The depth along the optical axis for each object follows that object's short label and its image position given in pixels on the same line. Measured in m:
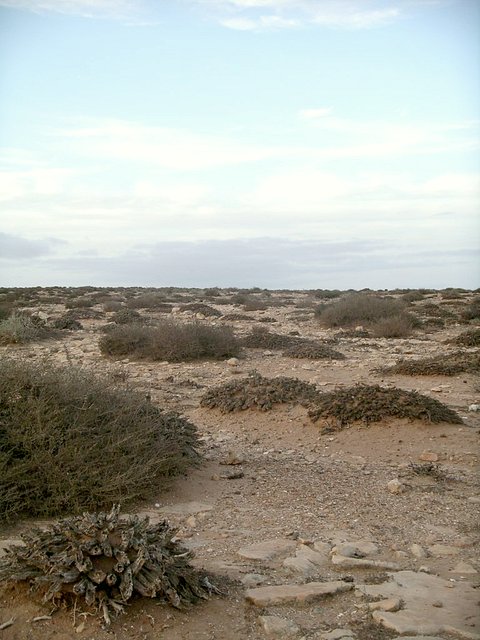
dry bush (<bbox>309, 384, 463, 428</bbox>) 7.57
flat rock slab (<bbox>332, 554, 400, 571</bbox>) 4.06
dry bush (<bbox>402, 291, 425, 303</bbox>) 28.76
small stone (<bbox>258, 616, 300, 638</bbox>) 3.21
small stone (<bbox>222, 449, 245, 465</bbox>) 6.48
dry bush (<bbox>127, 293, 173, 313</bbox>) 26.97
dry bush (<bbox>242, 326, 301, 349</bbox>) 14.48
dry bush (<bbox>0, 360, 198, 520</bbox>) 4.73
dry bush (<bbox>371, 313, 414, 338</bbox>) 17.14
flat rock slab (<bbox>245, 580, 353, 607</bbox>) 3.51
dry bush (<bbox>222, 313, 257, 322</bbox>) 21.77
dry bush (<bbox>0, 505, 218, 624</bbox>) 3.18
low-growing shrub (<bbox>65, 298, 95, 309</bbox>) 26.62
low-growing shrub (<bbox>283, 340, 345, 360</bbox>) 12.68
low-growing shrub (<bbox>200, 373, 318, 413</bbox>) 8.43
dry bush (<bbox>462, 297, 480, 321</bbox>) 20.33
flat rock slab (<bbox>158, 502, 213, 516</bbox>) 5.17
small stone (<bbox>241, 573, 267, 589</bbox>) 3.72
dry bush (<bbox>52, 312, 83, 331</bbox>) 18.81
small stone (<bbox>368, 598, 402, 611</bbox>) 3.42
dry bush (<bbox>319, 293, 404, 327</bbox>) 19.79
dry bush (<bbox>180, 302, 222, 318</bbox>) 23.20
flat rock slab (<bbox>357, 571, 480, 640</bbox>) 3.23
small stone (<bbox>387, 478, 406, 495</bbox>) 5.70
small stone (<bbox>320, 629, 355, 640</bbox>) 3.17
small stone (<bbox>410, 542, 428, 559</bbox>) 4.35
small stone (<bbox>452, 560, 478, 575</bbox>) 4.04
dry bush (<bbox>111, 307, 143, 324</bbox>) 19.70
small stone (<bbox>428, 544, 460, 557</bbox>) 4.39
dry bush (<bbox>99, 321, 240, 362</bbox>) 13.30
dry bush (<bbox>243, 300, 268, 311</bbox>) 26.28
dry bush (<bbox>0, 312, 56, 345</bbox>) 15.73
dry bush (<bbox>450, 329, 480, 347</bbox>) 14.63
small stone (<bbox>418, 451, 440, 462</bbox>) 6.72
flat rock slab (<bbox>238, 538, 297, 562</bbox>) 4.21
